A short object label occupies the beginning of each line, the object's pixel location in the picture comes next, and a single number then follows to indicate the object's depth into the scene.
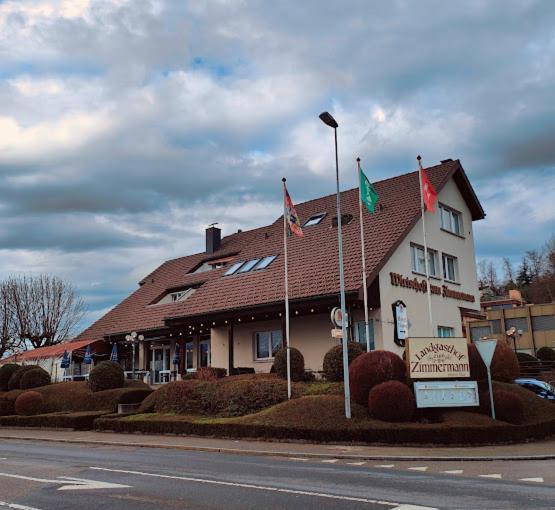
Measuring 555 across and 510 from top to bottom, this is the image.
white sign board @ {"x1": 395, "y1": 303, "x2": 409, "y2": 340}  24.30
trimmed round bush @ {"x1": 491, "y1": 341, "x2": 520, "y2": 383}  21.00
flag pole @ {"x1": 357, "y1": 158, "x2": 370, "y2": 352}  21.36
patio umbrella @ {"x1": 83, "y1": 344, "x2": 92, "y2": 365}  34.56
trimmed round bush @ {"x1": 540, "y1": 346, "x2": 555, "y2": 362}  40.25
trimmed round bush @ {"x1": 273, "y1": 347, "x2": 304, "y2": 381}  21.97
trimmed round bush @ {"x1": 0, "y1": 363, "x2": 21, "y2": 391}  31.59
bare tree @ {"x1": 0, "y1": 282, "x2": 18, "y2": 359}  50.53
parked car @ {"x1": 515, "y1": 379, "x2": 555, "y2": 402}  24.20
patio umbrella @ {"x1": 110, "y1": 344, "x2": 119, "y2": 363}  35.06
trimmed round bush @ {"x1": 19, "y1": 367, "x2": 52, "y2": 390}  30.00
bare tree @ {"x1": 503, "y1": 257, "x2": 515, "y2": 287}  109.44
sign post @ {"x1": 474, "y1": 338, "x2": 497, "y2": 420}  17.55
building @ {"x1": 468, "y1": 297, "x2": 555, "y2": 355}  58.00
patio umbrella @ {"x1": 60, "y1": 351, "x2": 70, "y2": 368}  34.36
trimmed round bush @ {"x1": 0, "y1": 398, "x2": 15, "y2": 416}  27.75
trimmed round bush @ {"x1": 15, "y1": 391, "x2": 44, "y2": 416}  26.94
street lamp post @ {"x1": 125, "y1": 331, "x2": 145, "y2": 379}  31.96
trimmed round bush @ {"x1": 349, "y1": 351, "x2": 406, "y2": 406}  18.12
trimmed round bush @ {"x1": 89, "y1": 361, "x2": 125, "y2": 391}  26.91
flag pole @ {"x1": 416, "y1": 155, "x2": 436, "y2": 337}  22.67
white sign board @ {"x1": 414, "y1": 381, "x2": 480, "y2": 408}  17.69
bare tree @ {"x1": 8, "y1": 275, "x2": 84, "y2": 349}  50.81
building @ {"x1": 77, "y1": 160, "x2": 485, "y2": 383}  24.38
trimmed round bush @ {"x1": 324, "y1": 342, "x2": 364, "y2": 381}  20.75
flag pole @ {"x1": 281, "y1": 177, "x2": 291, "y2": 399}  20.36
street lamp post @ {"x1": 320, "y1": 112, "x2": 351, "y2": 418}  17.31
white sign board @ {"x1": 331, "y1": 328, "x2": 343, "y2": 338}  17.95
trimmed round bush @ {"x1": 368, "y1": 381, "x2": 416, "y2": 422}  17.03
